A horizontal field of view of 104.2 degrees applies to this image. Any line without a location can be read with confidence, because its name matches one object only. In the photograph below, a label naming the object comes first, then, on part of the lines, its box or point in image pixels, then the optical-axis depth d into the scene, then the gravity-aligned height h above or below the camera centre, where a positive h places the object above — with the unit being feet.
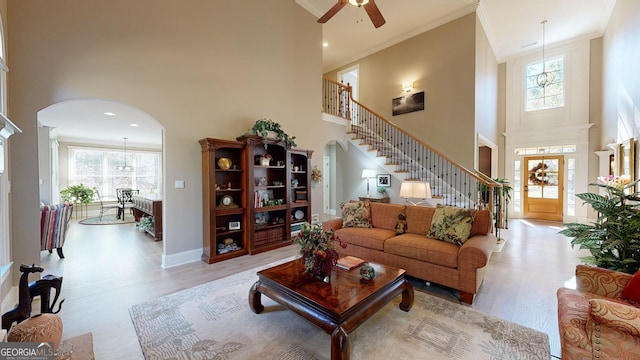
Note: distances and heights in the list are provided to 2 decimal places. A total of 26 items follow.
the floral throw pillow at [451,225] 9.40 -1.92
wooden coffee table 5.51 -3.01
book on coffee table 7.93 -2.83
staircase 18.48 +1.91
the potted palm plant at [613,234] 6.80 -1.67
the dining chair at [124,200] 24.82 -2.33
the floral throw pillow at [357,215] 12.51 -1.96
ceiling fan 10.22 +7.01
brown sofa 8.27 -2.70
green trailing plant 13.66 +2.67
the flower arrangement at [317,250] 6.91 -2.06
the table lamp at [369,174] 20.57 +0.22
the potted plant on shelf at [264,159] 14.43 +1.06
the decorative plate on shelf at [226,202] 13.19 -1.29
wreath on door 23.62 +0.06
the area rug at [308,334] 6.07 -4.26
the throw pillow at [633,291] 5.34 -2.53
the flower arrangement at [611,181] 9.51 -0.24
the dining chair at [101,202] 27.74 -2.70
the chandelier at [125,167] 30.37 +1.37
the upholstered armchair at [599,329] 4.25 -2.85
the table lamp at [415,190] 13.23 -0.73
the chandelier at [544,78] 22.06 +8.97
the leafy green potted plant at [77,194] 24.59 -1.59
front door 22.91 -1.16
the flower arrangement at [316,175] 17.87 +0.14
